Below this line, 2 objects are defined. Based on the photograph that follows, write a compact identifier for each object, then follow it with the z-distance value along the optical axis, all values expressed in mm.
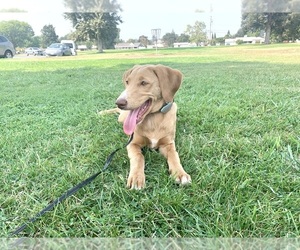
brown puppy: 1447
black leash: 925
